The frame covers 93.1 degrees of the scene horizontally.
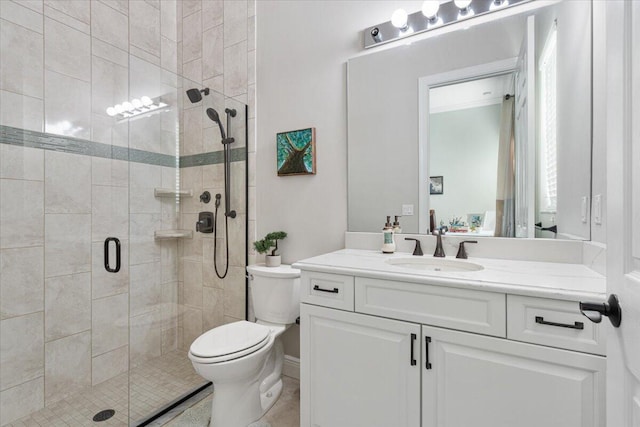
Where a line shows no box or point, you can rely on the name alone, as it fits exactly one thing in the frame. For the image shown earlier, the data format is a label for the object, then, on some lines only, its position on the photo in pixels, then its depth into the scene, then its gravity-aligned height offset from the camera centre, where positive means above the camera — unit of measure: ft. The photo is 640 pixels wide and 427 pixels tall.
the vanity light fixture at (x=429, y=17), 5.04 +3.41
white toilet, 4.81 -2.33
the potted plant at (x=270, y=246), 6.71 -0.79
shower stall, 5.63 -0.17
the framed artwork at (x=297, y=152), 6.63 +1.32
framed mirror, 4.46 +1.38
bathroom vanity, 3.07 -1.61
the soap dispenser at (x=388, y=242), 5.55 -0.59
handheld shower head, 7.21 +2.25
